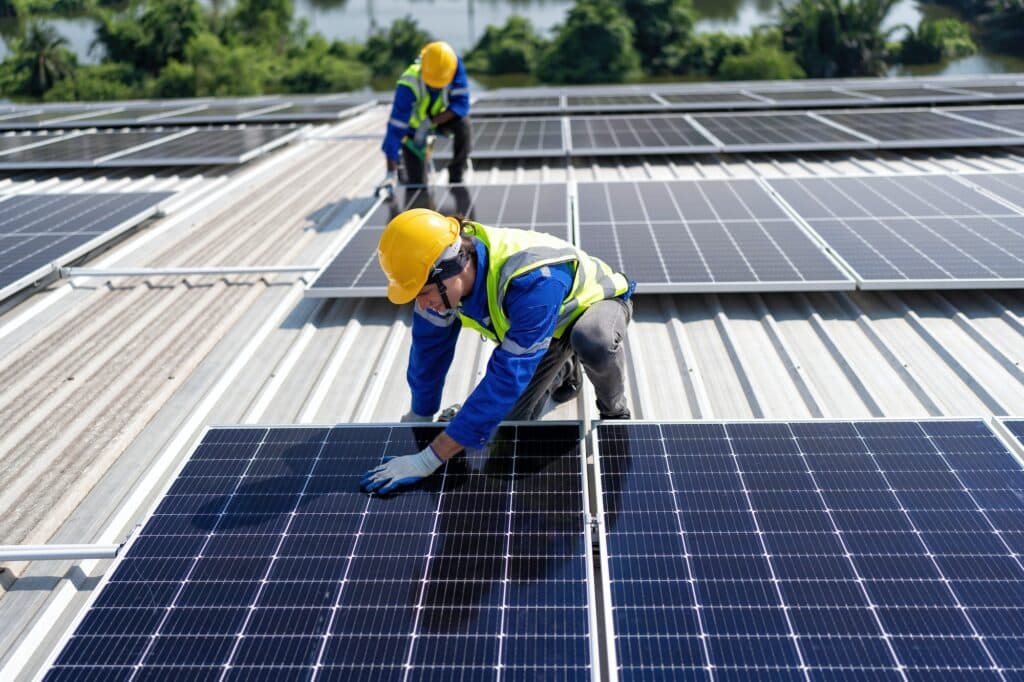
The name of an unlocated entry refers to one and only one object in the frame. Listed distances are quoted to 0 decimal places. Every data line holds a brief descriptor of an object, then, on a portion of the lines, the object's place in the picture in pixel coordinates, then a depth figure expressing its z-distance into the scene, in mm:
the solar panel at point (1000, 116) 13020
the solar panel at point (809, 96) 17297
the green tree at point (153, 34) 64375
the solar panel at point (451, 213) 7453
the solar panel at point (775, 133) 12320
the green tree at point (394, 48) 67875
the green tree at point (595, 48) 58719
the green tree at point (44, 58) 60531
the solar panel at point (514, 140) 12602
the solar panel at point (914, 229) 6926
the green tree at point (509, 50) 65062
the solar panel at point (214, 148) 12820
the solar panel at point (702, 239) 7066
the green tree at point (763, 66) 54719
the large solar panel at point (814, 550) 3314
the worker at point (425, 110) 10367
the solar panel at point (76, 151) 12852
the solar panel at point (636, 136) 12523
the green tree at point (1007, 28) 58938
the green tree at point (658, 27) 63281
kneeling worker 4434
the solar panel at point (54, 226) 8148
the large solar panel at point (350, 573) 3432
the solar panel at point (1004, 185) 8844
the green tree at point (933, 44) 57094
